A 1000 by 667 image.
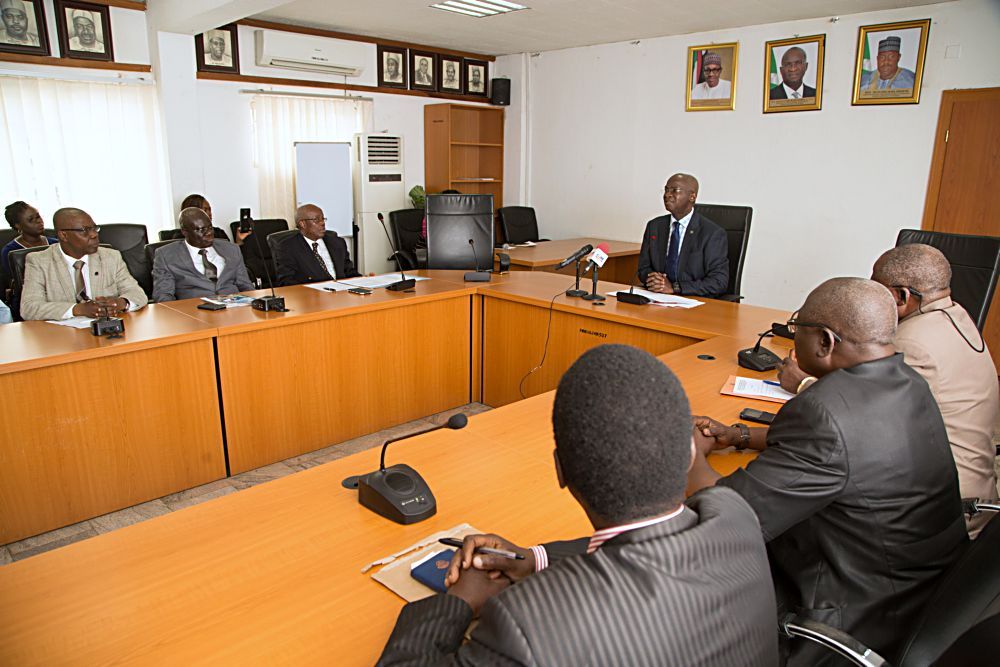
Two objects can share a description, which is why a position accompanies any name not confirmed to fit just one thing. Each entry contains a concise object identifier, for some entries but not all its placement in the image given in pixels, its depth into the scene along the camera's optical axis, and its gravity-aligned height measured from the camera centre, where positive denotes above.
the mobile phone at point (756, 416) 2.04 -0.70
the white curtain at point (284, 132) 6.29 +0.48
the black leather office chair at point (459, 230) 4.34 -0.31
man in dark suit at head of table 3.96 -0.38
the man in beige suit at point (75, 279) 3.14 -0.49
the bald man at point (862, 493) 1.27 -0.58
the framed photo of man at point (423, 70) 7.22 +1.21
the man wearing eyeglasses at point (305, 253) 4.33 -0.46
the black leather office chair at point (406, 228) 6.82 -0.46
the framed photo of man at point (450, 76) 7.47 +1.20
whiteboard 6.52 +0.02
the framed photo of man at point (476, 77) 7.70 +1.21
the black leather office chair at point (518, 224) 6.93 -0.41
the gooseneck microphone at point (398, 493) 1.49 -0.70
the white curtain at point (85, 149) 5.02 +0.24
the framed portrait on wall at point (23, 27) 4.78 +1.08
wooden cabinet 7.44 +0.40
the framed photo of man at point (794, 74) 5.35 +0.91
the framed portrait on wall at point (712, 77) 5.86 +0.96
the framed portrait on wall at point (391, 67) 6.96 +1.20
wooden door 4.66 +0.14
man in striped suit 0.72 -0.44
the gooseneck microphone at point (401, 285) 3.86 -0.58
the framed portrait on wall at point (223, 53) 5.73 +1.12
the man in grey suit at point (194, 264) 3.78 -0.48
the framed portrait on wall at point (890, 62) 4.86 +0.92
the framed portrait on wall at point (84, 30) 5.02 +1.12
